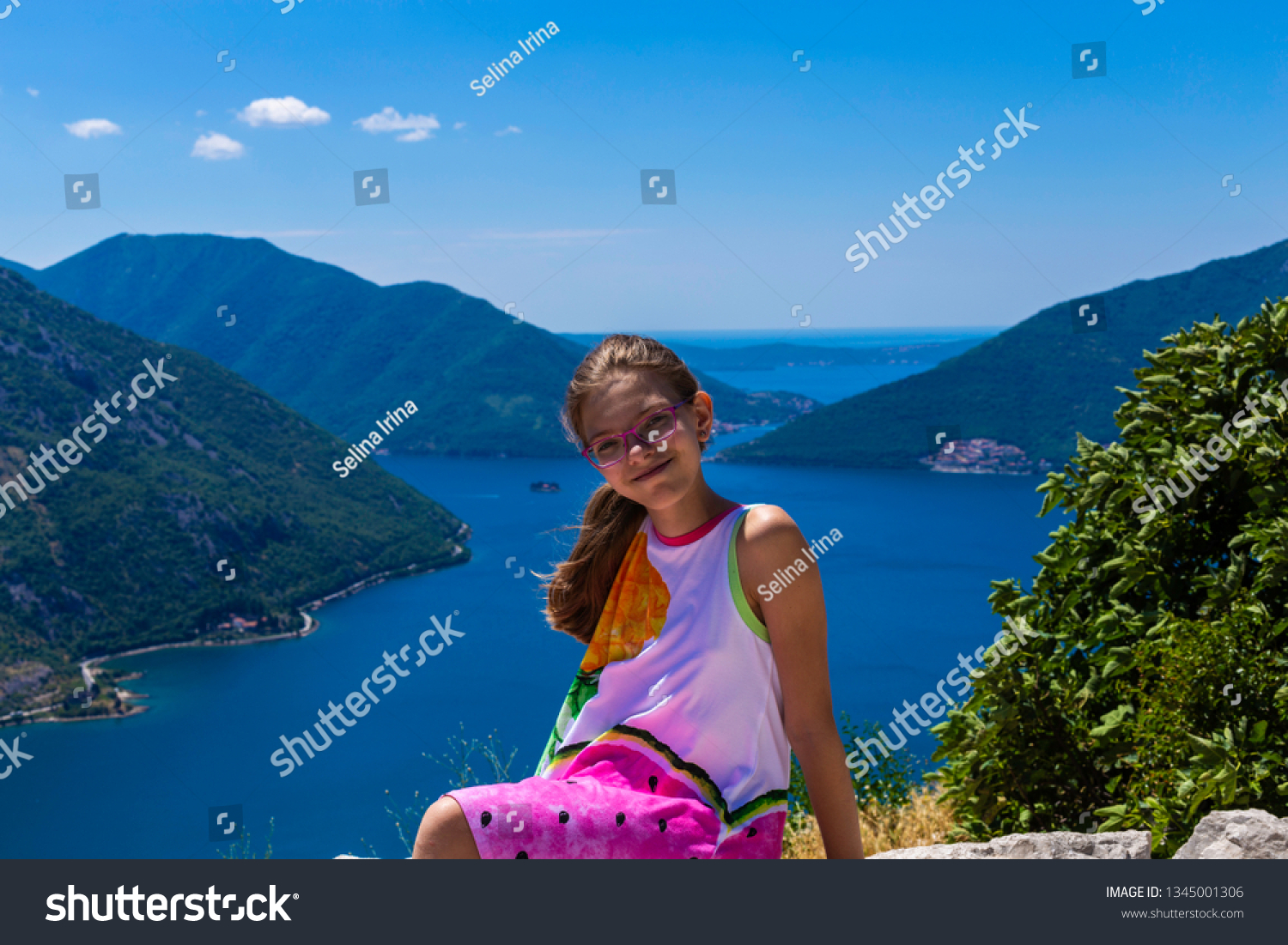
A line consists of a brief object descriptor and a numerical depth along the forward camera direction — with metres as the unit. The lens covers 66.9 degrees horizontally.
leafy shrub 2.13
